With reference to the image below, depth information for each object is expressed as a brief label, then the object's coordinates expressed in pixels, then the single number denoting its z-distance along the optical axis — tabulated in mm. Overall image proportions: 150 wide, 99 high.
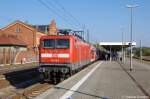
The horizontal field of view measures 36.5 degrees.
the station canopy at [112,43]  48328
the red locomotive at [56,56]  14341
